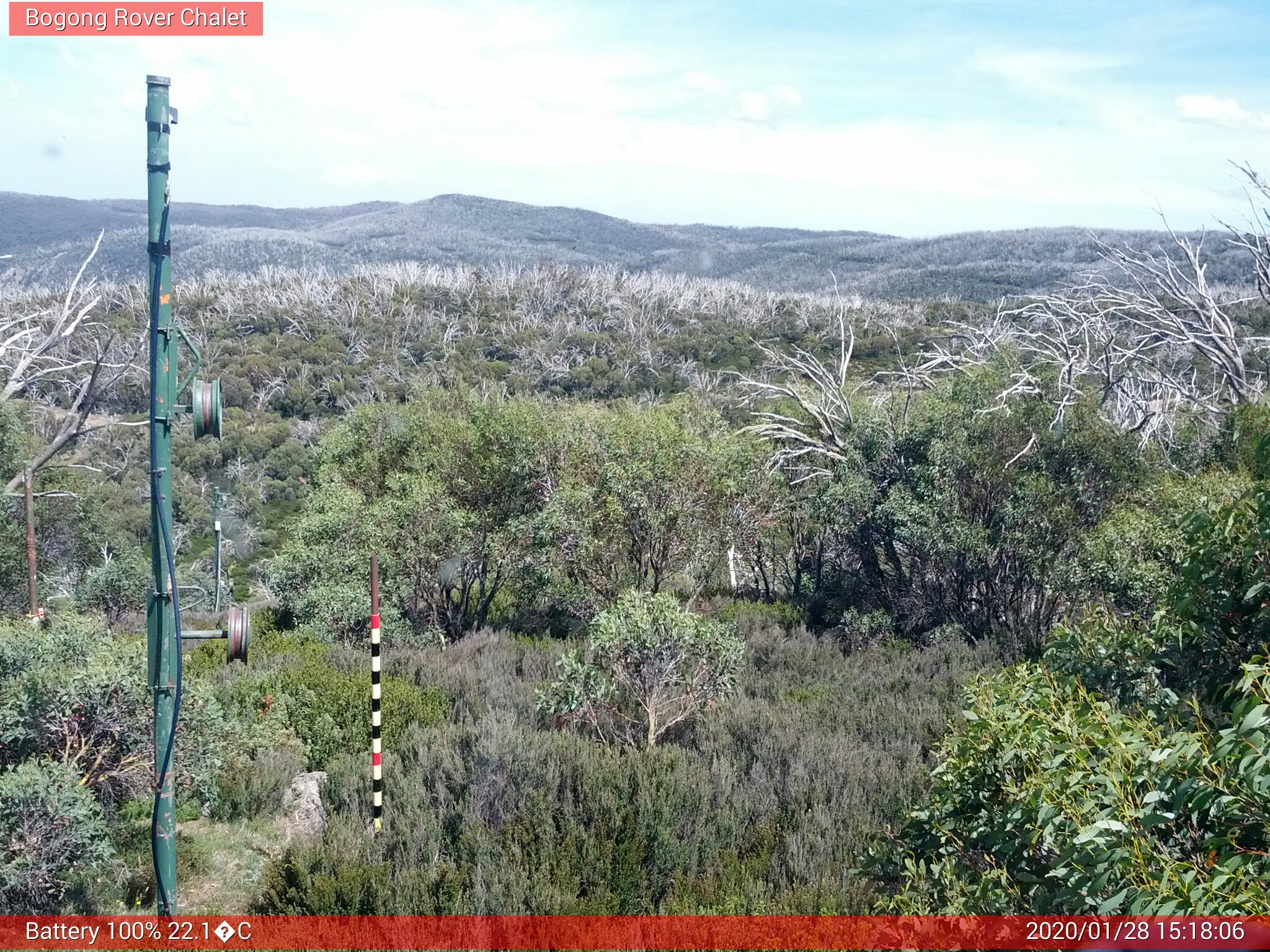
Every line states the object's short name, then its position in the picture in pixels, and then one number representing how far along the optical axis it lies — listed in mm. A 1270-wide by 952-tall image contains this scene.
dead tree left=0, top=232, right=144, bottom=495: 13898
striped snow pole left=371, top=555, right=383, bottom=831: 7060
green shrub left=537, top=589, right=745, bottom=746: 9828
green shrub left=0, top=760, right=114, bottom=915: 6039
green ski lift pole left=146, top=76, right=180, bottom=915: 4824
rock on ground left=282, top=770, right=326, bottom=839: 8094
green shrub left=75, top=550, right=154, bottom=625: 17578
